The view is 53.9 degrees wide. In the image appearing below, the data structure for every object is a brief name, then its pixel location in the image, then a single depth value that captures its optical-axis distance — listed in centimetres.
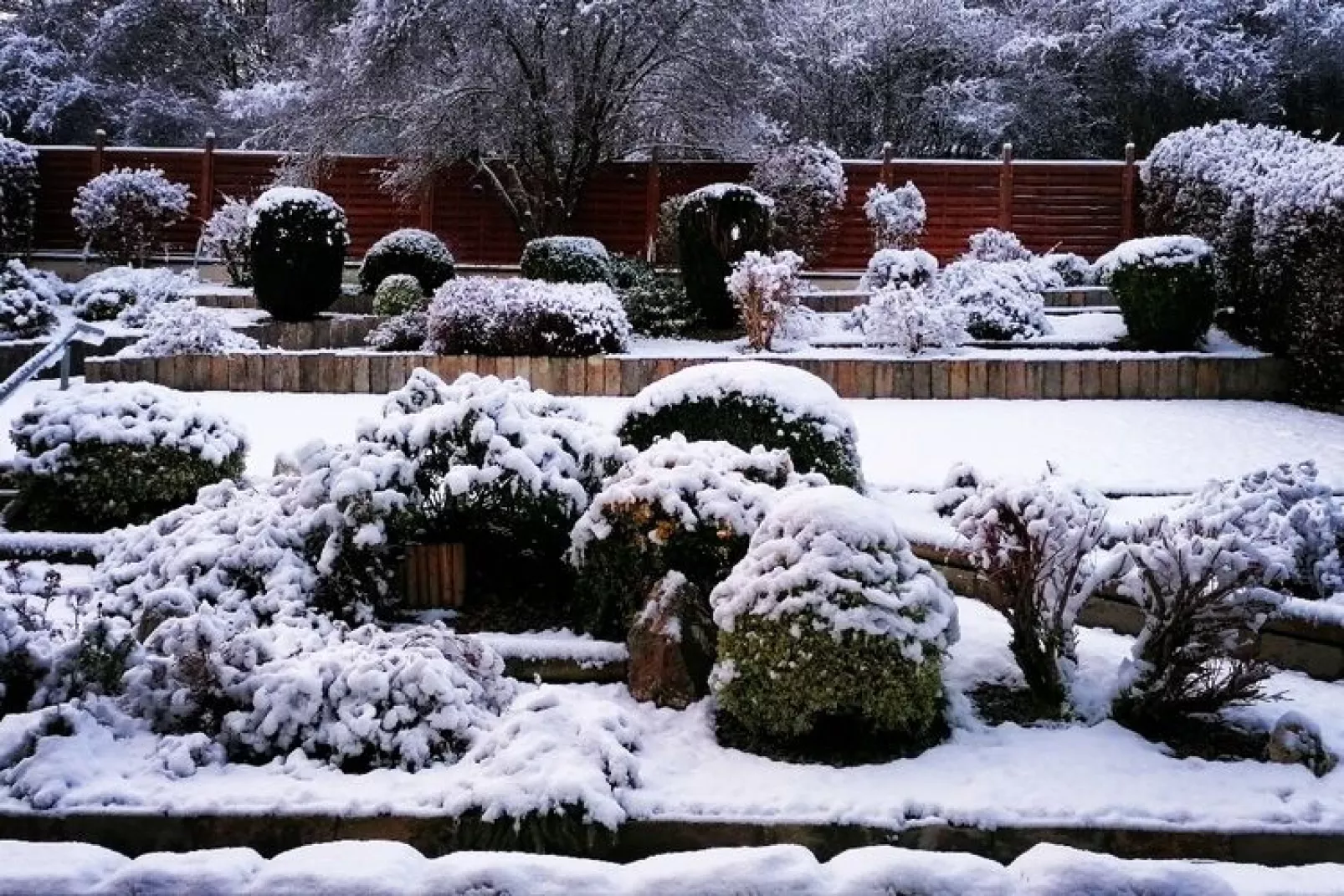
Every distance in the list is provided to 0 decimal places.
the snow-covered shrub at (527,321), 1059
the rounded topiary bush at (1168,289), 1075
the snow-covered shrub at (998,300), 1162
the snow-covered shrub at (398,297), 1314
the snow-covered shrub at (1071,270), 1555
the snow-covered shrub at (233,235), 1612
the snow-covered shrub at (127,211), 1733
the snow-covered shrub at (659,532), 465
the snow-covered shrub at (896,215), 1773
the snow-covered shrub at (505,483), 500
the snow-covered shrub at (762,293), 1086
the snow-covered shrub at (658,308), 1230
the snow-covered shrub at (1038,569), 425
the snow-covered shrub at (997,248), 1555
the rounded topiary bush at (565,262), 1290
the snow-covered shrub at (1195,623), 405
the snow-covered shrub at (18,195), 1831
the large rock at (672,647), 432
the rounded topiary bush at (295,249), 1265
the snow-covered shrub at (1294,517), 491
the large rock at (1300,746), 384
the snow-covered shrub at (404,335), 1163
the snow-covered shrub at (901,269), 1285
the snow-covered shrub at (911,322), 1070
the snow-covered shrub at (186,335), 1076
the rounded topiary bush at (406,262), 1470
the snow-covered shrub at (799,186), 1738
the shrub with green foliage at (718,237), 1211
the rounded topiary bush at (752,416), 550
